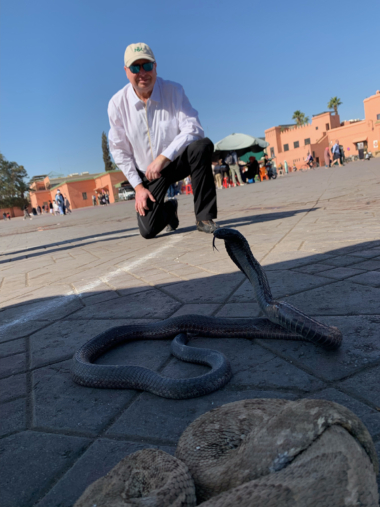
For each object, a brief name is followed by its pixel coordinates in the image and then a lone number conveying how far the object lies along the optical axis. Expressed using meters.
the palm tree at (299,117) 78.44
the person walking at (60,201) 26.92
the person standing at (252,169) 26.91
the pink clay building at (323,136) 55.25
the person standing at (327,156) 29.53
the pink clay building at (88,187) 58.34
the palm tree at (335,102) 71.81
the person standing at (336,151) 26.53
